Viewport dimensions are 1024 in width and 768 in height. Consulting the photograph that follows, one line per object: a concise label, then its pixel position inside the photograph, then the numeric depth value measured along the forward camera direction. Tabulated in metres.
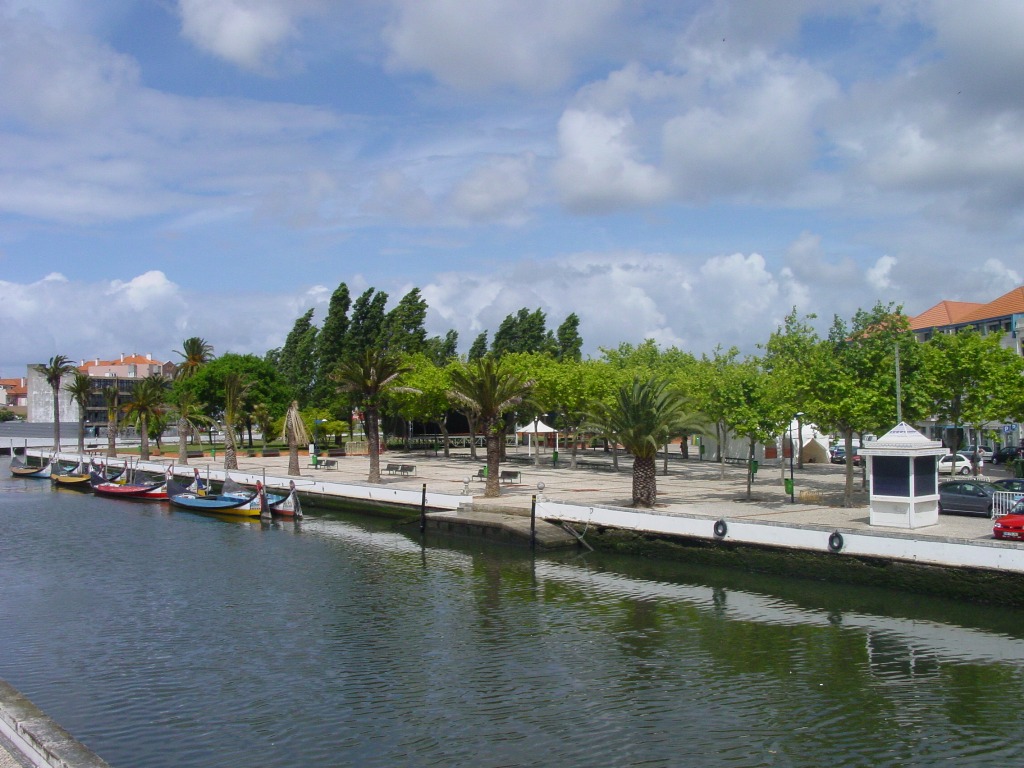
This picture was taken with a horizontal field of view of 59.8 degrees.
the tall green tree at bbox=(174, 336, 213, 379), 95.06
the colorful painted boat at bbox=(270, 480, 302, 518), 43.57
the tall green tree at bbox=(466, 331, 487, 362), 100.31
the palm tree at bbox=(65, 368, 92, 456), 82.00
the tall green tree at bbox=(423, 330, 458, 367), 89.50
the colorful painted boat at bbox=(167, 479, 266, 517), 45.05
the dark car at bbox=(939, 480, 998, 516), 31.06
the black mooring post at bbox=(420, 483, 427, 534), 39.12
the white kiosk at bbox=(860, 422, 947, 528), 28.22
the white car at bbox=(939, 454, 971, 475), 48.23
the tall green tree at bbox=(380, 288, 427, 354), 81.62
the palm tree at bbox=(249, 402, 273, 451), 78.19
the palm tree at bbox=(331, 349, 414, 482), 49.47
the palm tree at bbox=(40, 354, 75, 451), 92.06
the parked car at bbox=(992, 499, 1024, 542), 24.80
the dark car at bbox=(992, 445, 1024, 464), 56.94
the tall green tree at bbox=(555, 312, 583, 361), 95.50
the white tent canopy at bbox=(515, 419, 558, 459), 61.55
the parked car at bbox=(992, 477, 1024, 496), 31.64
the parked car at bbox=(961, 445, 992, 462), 62.15
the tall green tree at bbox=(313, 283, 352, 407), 81.00
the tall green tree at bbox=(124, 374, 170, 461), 70.50
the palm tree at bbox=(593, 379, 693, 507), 36.34
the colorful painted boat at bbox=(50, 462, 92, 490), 63.97
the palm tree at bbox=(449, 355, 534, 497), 42.88
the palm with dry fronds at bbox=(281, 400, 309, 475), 53.28
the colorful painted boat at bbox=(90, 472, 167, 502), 55.50
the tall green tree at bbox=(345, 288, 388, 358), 81.44
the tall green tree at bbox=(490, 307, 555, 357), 94.19
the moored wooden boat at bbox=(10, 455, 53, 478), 72.78
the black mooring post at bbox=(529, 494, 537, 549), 34.12
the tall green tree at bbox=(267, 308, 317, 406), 87.88
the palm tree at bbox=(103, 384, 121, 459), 74.81
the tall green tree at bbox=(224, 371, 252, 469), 58.00
